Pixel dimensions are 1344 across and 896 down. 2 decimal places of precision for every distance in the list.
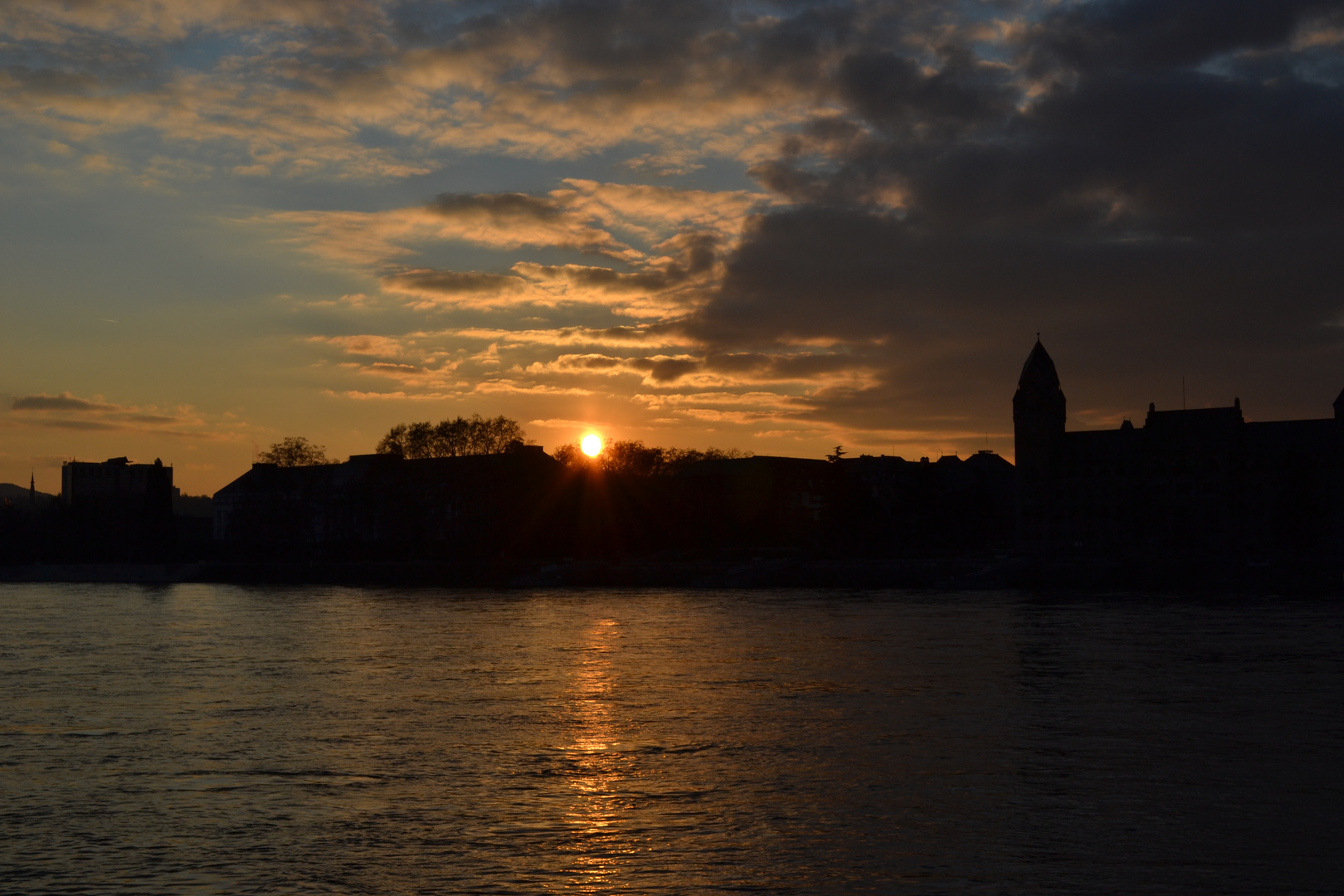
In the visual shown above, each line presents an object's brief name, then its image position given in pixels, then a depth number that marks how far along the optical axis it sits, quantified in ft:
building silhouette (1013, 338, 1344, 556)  462.19
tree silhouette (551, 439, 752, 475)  597.52
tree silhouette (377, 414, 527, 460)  479.00
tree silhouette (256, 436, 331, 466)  509.76
